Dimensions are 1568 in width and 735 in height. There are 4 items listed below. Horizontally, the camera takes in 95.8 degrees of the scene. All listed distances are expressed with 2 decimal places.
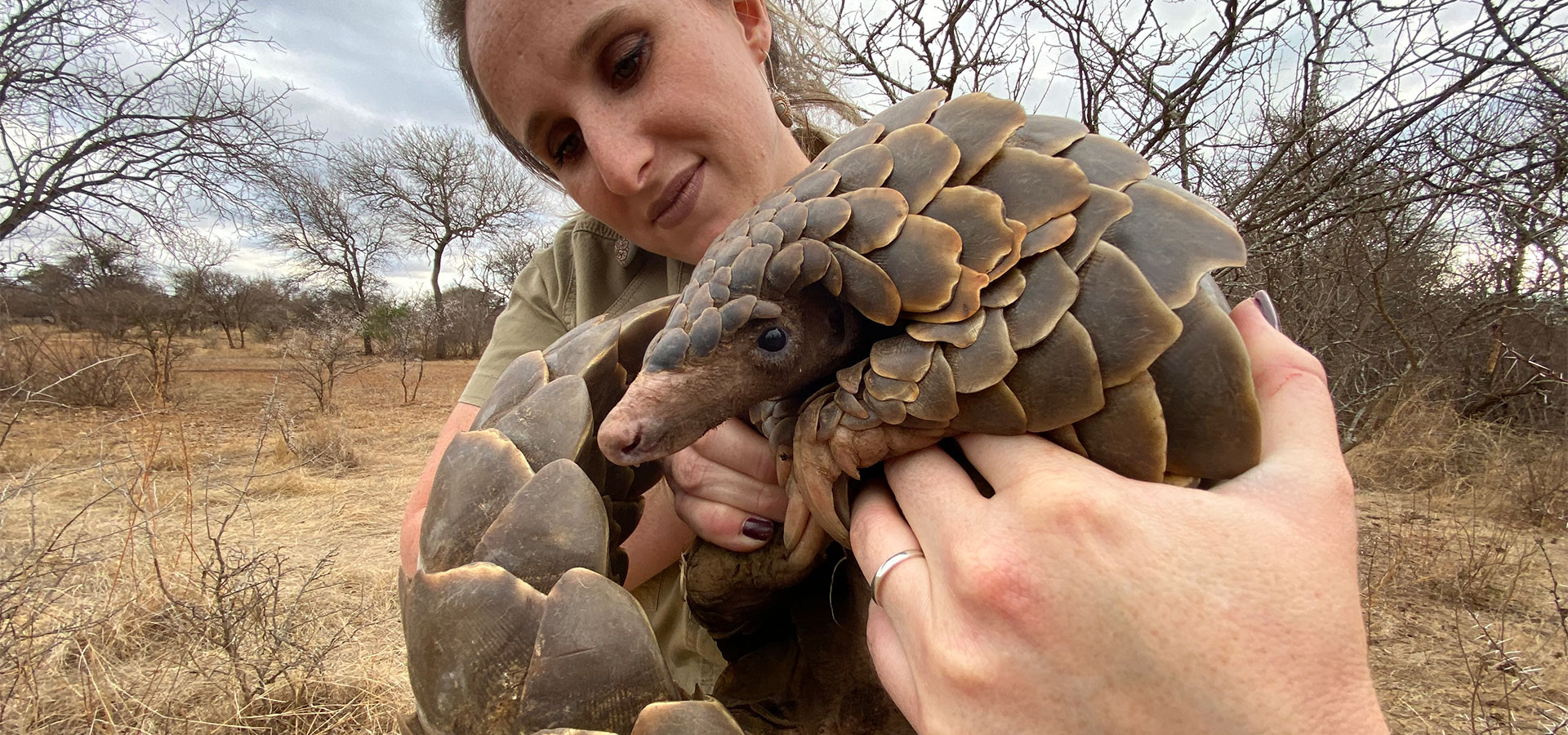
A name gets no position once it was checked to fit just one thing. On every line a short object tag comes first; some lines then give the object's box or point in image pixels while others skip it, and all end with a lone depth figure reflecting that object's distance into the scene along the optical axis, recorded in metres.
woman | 0.48
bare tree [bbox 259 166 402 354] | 16.36
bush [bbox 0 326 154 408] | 7.19
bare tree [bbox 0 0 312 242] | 6.38
